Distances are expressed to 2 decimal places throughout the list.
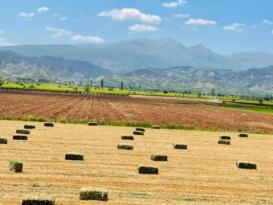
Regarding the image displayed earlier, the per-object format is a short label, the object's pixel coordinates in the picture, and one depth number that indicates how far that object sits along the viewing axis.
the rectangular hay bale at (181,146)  32.94
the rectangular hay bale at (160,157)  26.66
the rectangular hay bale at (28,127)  40.88
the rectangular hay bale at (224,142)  38.54
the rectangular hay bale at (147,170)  22.22
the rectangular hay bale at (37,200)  14.58
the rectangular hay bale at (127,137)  37.15
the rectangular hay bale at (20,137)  32.30
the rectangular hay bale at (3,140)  29.62
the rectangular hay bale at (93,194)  16.53
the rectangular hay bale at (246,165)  25.69
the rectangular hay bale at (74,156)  25.14
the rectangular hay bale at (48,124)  44.78
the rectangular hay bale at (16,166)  20.83
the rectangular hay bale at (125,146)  30.89
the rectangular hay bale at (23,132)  35.87
